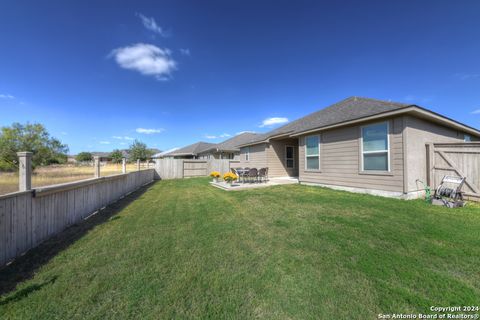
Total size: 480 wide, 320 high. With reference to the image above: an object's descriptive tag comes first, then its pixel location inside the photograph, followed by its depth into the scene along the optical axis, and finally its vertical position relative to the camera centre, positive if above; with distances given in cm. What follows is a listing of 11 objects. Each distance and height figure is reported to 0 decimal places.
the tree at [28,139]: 2117 +291
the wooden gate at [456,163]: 570 -11
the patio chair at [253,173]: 1037 -63
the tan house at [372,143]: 606 +68
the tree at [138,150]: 4241 +282
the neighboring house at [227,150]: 2128 +132
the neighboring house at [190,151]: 2730 +165
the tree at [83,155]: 5559 +250
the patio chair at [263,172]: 1065 -60
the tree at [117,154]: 4532 +222
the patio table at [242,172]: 1126 -66
